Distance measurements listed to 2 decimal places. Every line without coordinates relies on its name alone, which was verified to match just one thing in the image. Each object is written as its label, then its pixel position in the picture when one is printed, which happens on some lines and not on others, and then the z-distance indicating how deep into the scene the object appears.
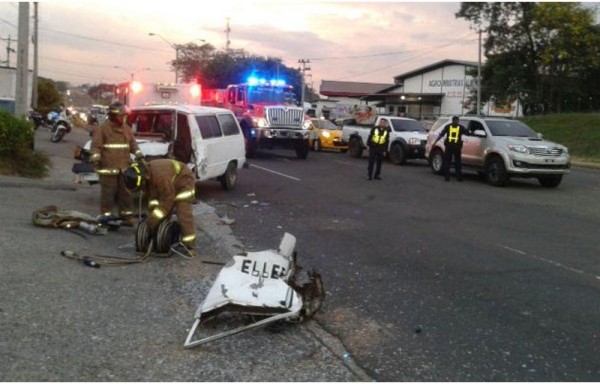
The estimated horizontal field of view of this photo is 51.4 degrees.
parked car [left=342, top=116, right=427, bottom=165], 21.39
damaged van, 11.22
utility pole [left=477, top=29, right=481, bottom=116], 42.91
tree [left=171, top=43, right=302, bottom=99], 65.25
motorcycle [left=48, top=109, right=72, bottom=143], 24.53
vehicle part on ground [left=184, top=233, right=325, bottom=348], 4.69
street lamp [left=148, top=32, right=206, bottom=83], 68.44
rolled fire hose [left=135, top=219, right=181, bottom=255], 6.94
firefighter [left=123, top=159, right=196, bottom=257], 6.97
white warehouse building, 61.03
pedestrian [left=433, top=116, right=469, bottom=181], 16.53
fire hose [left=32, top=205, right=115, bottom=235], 7.94
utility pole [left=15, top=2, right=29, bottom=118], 15.14
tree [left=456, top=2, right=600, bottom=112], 38.97
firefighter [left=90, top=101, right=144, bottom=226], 8.80
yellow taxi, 27.08
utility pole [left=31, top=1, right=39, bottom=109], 35.91
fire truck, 21.71
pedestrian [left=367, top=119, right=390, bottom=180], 16.31
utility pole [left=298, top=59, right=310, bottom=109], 78.55
